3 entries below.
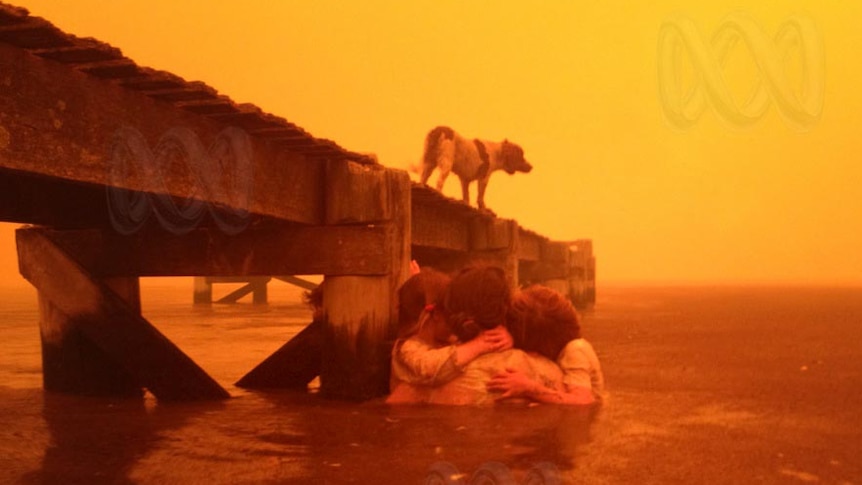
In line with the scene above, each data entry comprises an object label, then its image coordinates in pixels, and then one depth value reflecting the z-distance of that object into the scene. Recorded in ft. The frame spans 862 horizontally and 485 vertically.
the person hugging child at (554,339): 18.25
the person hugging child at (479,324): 17.74
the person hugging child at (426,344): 17.87
